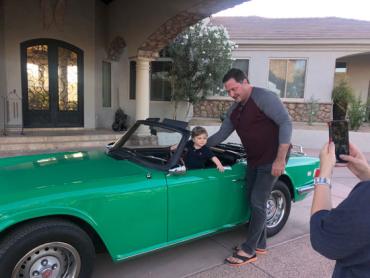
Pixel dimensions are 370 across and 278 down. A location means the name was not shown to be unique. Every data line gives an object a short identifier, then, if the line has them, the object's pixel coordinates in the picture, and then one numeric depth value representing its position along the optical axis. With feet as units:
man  10.40
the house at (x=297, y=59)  46.39
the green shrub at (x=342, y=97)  45.98
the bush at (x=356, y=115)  37.78
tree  36.42
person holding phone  3.89
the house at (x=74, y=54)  30.35
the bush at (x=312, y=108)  46.35
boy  11.20
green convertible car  7.54
